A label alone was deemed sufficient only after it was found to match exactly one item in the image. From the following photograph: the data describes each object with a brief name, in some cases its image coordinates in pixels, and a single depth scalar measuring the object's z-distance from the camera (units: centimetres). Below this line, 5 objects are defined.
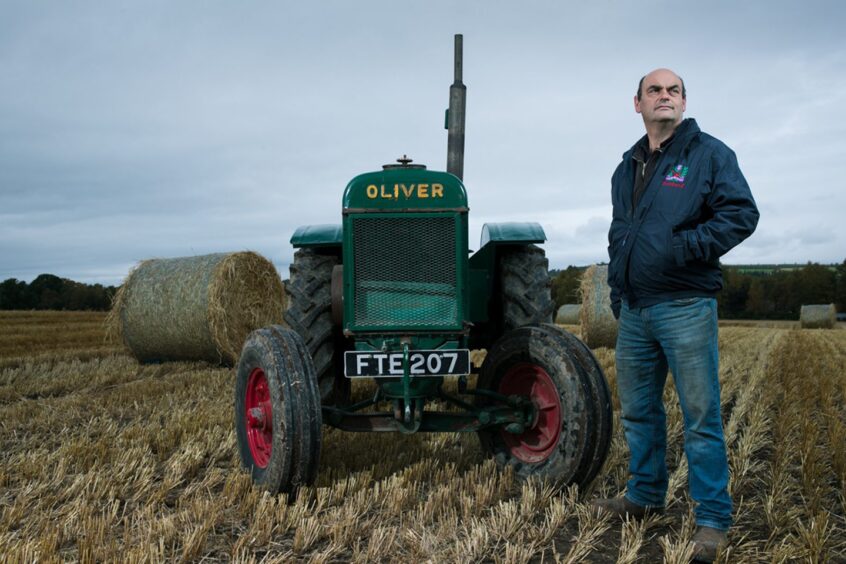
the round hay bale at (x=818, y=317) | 3192
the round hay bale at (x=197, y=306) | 961
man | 321
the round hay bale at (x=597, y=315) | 1361
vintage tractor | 390
